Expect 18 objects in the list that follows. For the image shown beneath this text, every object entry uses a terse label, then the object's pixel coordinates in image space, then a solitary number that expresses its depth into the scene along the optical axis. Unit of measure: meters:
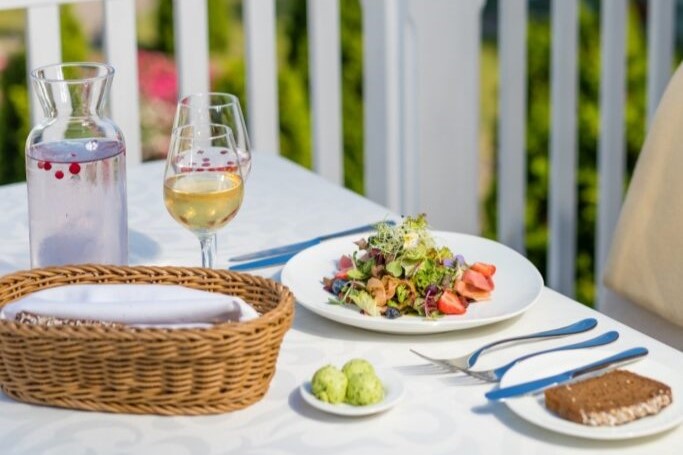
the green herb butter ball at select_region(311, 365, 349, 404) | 1.80
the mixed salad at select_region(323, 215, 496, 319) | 1.99
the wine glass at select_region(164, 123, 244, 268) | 2.03
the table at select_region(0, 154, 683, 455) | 1.76
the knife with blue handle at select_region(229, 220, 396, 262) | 2.22
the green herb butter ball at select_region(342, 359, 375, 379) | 1.80
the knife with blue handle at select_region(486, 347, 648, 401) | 1.81
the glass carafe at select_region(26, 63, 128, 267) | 2.06
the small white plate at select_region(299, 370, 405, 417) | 1.78
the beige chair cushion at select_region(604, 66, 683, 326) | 2.52
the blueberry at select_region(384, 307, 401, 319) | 1.98
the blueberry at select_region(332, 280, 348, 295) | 2.04
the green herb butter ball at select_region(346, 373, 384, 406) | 1.79
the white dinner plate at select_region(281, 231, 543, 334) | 1.96
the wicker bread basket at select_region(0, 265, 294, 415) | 1.77
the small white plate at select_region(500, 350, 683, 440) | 1.74
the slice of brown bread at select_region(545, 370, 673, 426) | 1.76
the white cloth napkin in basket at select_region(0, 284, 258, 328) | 1.83
